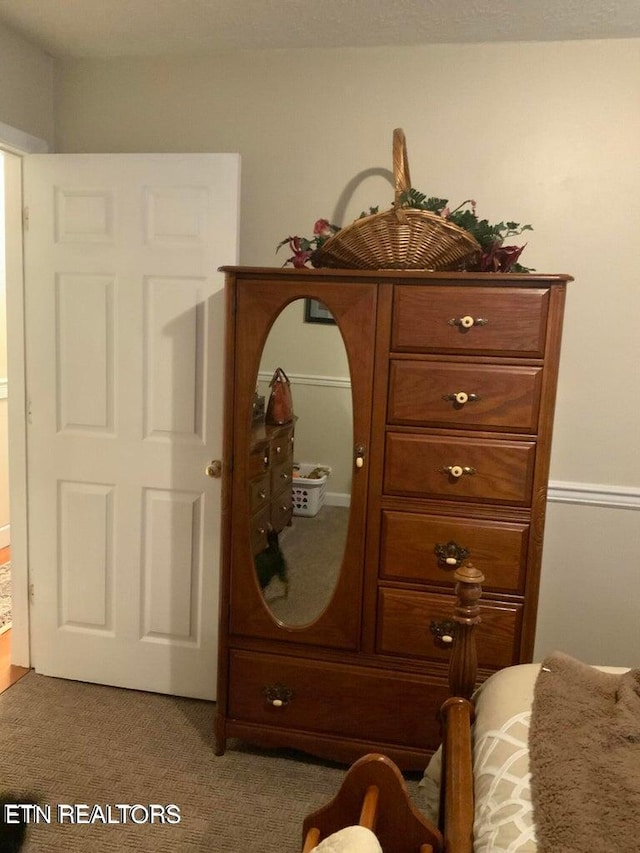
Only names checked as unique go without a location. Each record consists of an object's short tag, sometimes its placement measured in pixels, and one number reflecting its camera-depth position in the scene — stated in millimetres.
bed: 867
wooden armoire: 1819
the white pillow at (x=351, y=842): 830
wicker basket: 1787
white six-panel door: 2293
